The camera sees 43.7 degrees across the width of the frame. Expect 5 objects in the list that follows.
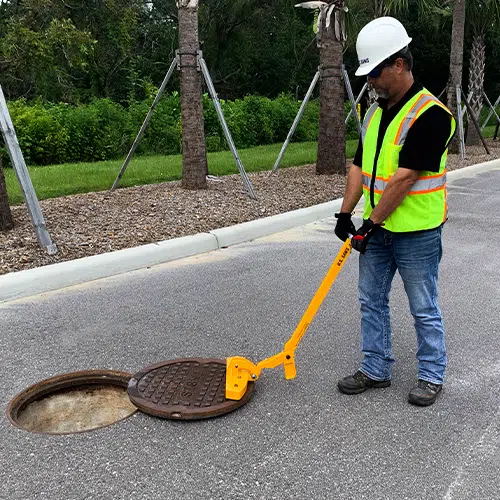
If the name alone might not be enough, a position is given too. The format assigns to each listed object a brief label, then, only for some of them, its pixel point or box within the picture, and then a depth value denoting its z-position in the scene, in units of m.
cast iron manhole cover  3.24
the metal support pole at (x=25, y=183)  5.71
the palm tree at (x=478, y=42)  18.38
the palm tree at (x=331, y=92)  10.41
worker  3.03
